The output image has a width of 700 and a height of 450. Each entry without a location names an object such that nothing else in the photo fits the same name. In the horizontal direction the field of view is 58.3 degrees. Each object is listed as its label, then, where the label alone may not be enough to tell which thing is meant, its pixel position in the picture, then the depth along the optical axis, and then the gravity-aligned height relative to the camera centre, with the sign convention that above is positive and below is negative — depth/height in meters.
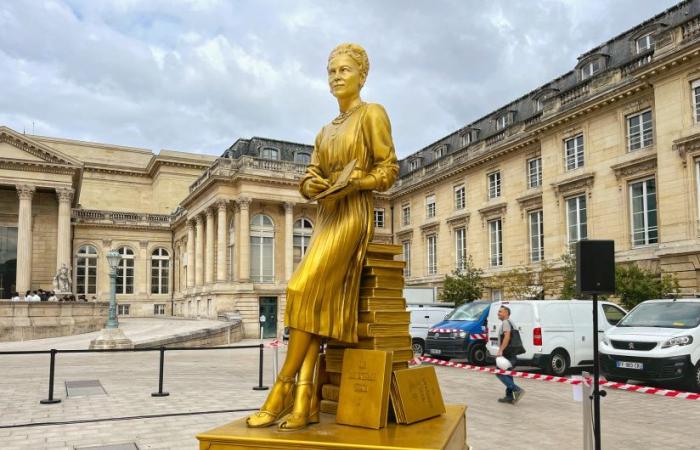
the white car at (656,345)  12.41 -1.35
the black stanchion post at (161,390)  11.21 -1.90
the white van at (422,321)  21.25 -1.36
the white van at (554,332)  15.63 -1.32
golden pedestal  4.04 -1.04
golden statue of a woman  4.60 +0.36
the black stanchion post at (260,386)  12.33 -2.03
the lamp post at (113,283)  24.25 +0.07
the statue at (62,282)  38.31 +0.21
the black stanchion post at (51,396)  10.38 -1.84
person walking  11.56 -1.11
